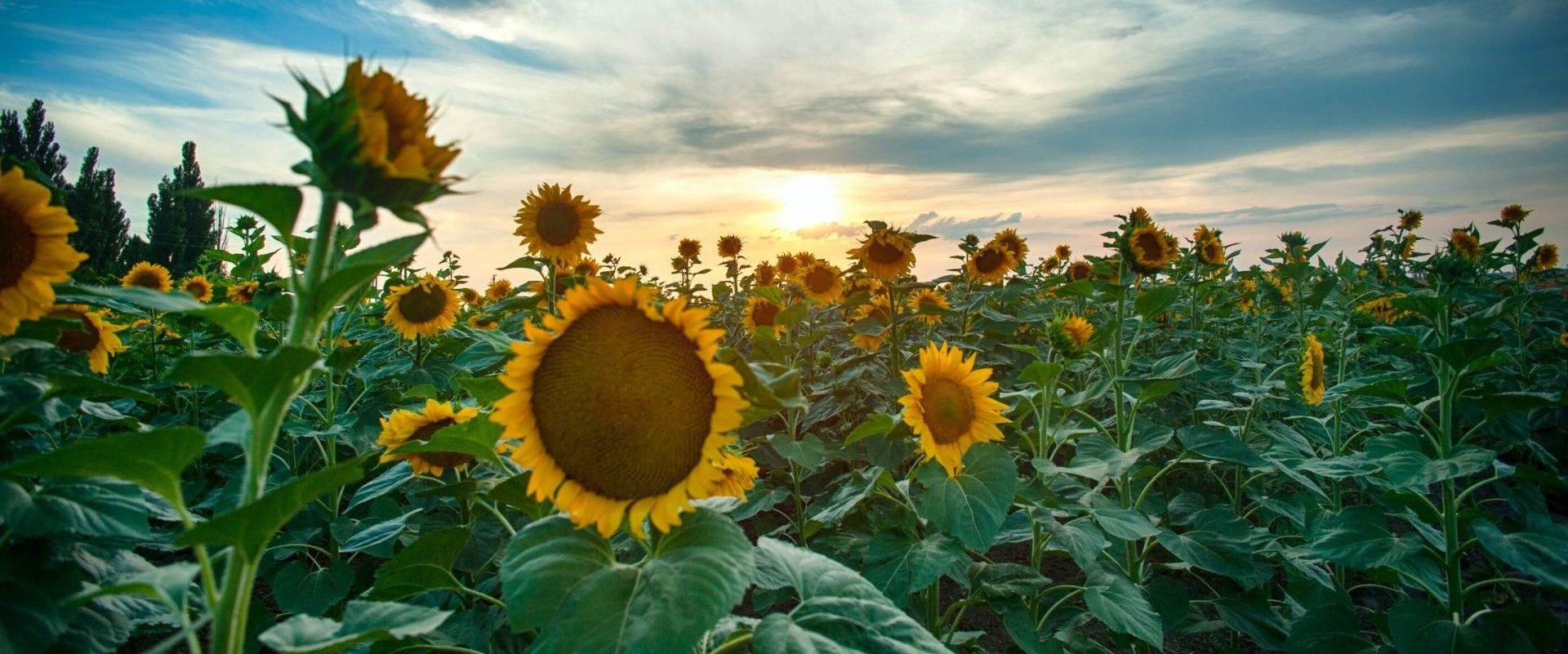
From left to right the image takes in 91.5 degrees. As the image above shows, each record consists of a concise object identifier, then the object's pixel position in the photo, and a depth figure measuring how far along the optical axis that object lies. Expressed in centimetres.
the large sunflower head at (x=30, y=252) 136
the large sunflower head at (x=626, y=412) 116
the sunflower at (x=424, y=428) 219
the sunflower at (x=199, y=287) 571
